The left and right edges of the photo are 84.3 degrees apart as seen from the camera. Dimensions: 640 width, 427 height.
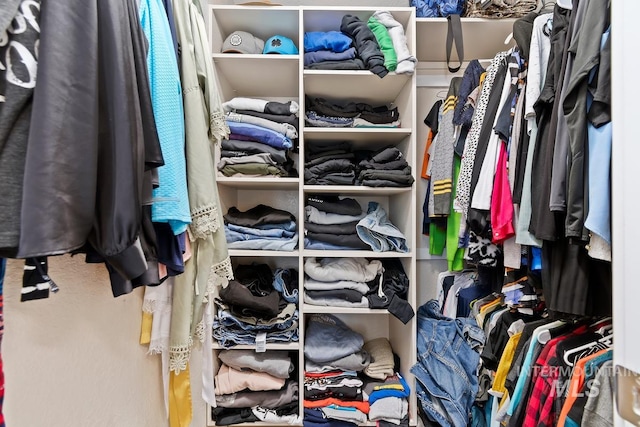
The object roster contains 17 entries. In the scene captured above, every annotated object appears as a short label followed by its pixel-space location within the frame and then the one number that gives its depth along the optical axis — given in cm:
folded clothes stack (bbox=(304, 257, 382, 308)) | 154
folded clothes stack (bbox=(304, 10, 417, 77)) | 146
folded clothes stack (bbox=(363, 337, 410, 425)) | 150
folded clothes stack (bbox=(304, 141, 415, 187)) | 152
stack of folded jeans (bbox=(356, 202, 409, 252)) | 154
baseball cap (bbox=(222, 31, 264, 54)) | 154
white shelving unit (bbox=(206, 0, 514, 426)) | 151
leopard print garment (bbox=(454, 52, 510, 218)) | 128
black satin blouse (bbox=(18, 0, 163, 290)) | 38
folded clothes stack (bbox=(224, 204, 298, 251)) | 154
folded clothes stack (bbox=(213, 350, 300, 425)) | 152
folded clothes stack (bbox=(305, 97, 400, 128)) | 163
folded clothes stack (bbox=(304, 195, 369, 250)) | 158
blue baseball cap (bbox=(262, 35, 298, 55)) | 153
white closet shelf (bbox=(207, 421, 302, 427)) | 151
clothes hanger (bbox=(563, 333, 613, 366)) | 92
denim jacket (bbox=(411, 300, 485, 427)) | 136
